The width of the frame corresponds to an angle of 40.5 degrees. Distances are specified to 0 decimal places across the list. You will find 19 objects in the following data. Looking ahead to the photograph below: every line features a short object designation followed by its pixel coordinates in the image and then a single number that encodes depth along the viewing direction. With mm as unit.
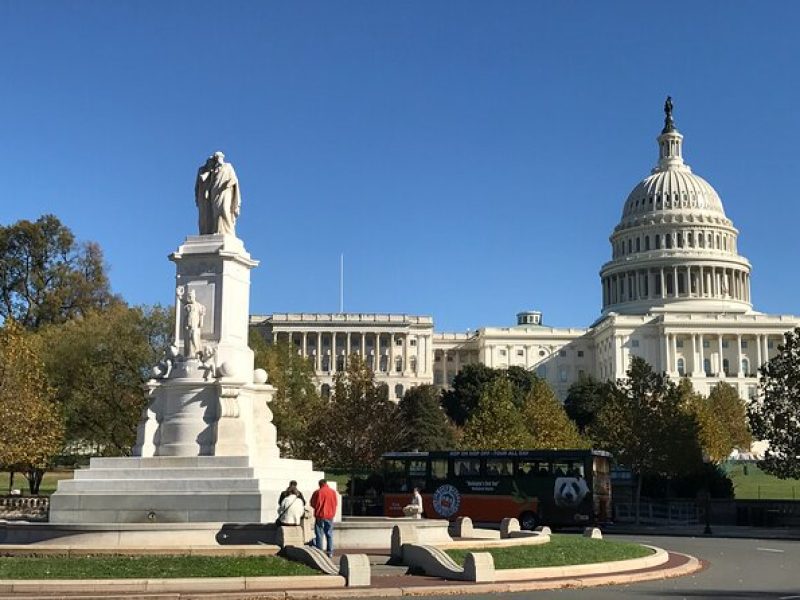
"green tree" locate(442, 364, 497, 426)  137500
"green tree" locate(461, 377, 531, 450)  69125
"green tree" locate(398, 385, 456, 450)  105375
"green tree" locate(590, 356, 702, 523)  63656
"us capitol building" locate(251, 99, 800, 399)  175375
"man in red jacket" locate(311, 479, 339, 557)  22219
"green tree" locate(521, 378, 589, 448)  76500
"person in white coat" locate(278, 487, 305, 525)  22438
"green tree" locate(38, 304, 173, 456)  58969
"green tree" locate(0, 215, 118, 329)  81938
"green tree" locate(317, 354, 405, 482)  67625
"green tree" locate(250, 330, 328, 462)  63562
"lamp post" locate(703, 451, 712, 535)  45488
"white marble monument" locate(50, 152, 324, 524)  25219
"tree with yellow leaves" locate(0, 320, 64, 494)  46188
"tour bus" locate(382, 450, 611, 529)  48031
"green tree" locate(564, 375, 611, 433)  133500
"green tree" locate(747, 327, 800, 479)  47969
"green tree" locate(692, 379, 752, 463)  85500
